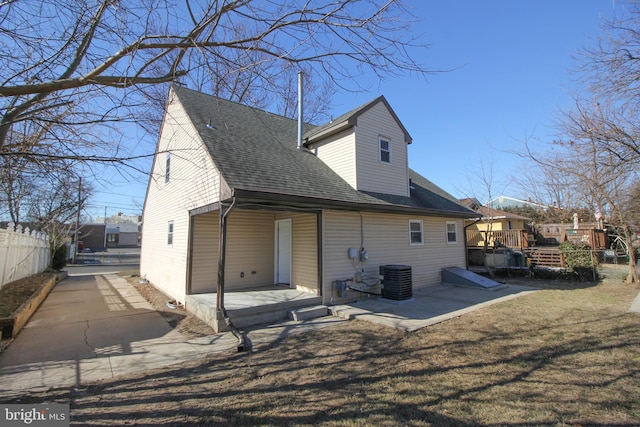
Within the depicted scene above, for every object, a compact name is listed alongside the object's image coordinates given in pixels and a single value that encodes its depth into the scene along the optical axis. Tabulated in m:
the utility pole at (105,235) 50.41
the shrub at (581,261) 12.16
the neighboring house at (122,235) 56.41
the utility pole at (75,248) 27.78
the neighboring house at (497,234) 18.73
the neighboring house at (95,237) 49.16
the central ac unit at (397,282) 8.64
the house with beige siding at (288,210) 7.72
